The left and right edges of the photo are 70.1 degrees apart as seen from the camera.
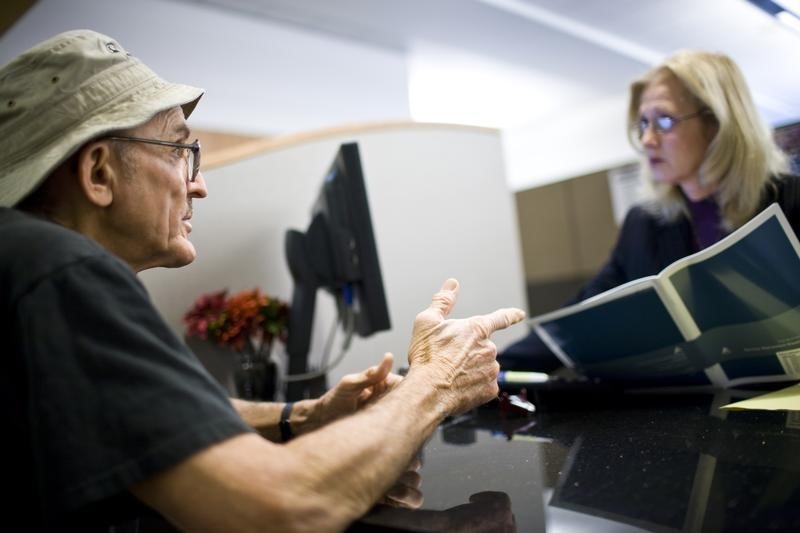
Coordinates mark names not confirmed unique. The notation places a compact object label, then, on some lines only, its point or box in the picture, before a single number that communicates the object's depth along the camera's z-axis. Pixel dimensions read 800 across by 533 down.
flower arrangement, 1.39
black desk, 0.46
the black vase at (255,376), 1.37
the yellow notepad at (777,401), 0.75
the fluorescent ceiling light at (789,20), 1.29
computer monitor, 1.17
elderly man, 0.45
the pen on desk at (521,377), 1.01
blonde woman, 1.16
